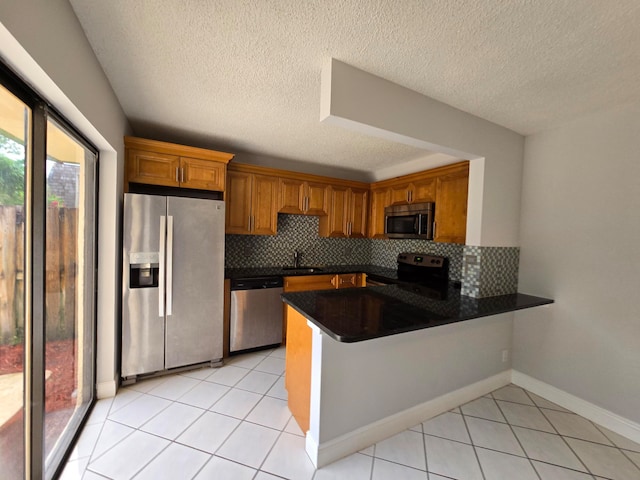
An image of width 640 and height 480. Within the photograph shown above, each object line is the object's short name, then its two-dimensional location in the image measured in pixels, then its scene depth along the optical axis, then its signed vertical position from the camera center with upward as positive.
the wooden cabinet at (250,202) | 3.15 +0.38
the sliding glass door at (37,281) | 1.07 -0.29
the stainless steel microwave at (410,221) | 3.05 +0.21
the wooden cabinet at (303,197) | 3.48 +0.52
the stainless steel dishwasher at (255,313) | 2.87 -0.95
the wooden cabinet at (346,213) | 3.86 +0.33
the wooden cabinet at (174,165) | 2.45 +0.66
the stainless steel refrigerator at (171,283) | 2.28 -0.52
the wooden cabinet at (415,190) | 3.09 +0.62
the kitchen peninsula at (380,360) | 1.55 -0.90
